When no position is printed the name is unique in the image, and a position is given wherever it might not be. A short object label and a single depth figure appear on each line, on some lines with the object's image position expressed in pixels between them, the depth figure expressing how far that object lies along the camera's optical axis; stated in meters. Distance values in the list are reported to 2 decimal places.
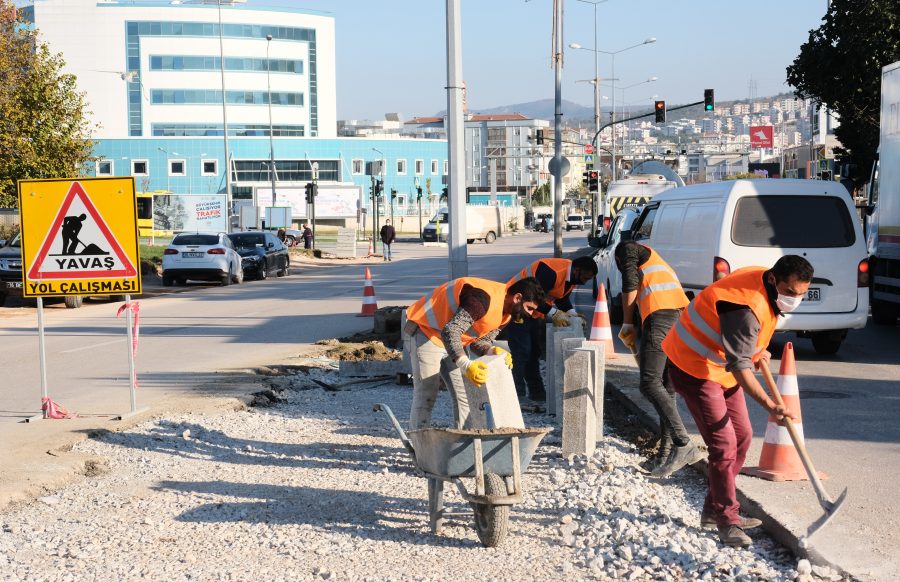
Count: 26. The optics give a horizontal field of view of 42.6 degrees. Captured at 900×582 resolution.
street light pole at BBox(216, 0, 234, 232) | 51.84
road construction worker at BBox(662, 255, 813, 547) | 5.84
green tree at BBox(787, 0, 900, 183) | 26.95
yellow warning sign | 10.58
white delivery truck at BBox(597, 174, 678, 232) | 42.06
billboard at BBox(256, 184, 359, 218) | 87.50
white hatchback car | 32.97
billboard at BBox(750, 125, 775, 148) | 137.75
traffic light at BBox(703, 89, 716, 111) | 41.62
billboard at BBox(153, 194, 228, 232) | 55.25
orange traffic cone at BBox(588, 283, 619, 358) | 14.69
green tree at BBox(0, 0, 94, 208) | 29.47
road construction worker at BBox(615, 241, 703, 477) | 8.02
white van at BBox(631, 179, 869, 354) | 13.77
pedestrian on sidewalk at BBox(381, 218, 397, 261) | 51.03
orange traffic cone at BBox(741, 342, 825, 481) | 7.61
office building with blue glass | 101.88
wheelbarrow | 6.19
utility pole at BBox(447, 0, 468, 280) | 13.69
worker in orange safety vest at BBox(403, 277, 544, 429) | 6.72
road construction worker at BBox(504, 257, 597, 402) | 9.57
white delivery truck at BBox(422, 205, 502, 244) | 74.50
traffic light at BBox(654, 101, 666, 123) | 46.00
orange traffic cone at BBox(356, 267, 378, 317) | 21.12
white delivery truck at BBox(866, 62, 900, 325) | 17.52
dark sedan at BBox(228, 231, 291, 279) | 37.06
